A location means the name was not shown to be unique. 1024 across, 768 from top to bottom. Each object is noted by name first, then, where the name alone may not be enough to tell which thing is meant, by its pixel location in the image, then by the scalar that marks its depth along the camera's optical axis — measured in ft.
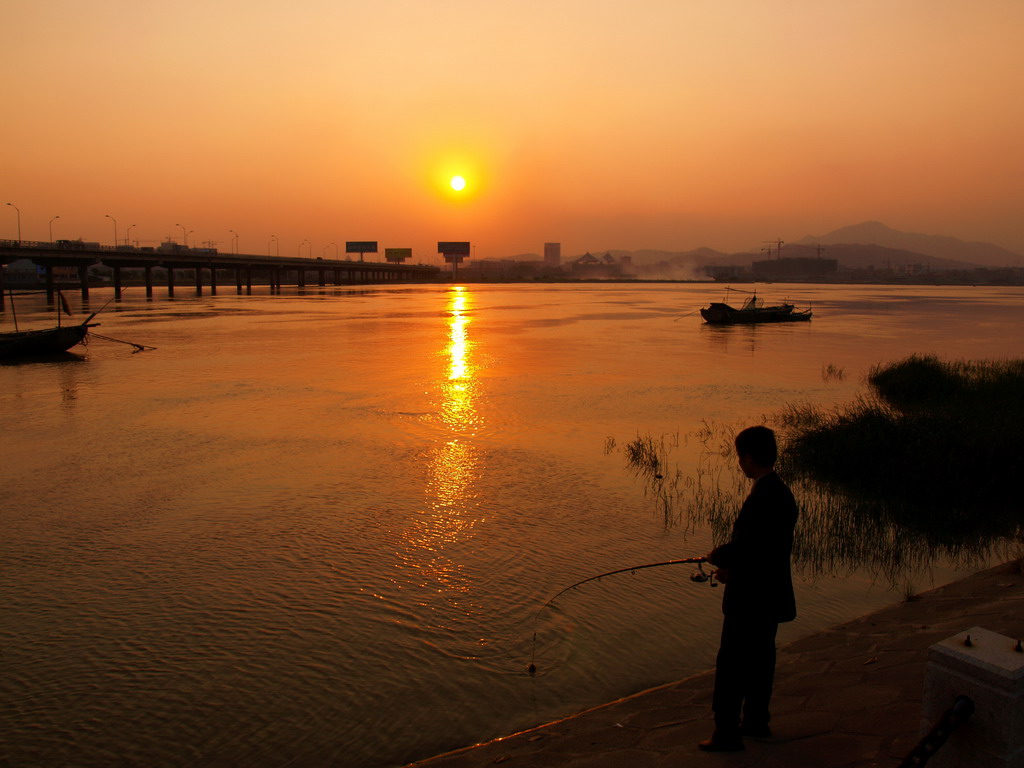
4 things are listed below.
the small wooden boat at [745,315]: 198.18
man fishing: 16.07
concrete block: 11.57
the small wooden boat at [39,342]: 113.50
